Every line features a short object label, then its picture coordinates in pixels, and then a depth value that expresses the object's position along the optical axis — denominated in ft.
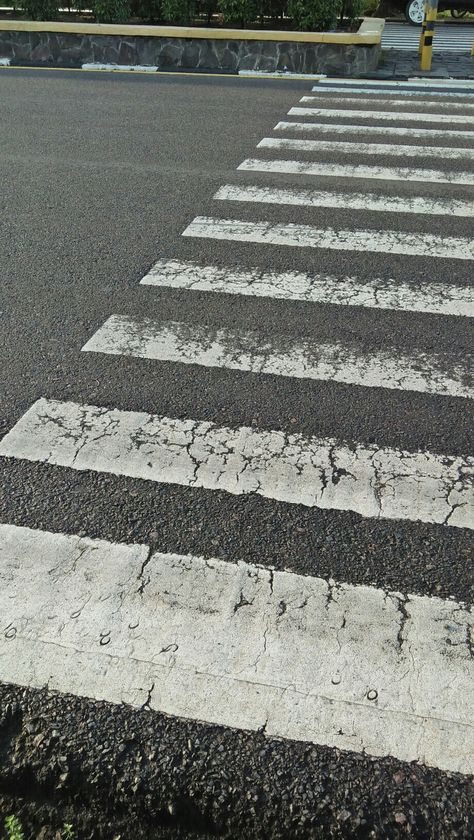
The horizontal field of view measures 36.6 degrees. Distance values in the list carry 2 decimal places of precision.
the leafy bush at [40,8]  50.34
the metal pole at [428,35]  42.47
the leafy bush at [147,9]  51.70
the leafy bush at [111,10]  49.57
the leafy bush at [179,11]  48.98
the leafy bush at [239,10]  47.47
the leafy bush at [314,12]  45.88
